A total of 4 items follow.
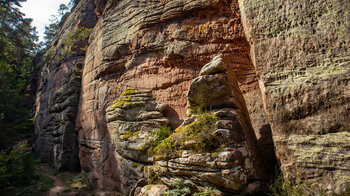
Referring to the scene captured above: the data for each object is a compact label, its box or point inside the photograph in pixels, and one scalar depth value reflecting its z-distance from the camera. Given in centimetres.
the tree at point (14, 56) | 1284
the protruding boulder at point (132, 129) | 842
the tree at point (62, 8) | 3603
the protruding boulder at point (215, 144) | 479
